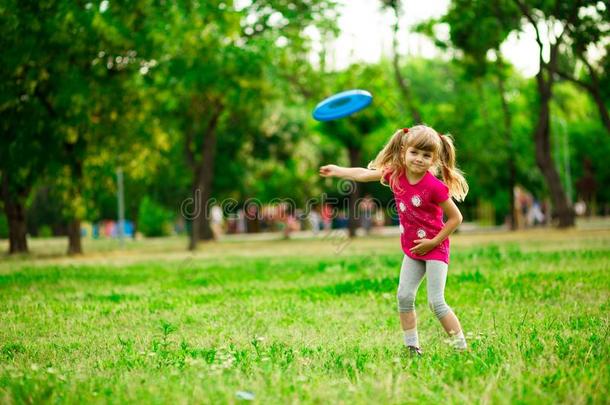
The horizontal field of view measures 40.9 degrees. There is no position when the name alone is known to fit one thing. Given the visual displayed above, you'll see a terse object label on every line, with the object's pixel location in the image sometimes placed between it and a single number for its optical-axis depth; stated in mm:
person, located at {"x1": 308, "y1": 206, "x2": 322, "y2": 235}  48738
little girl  5934
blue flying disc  8445
